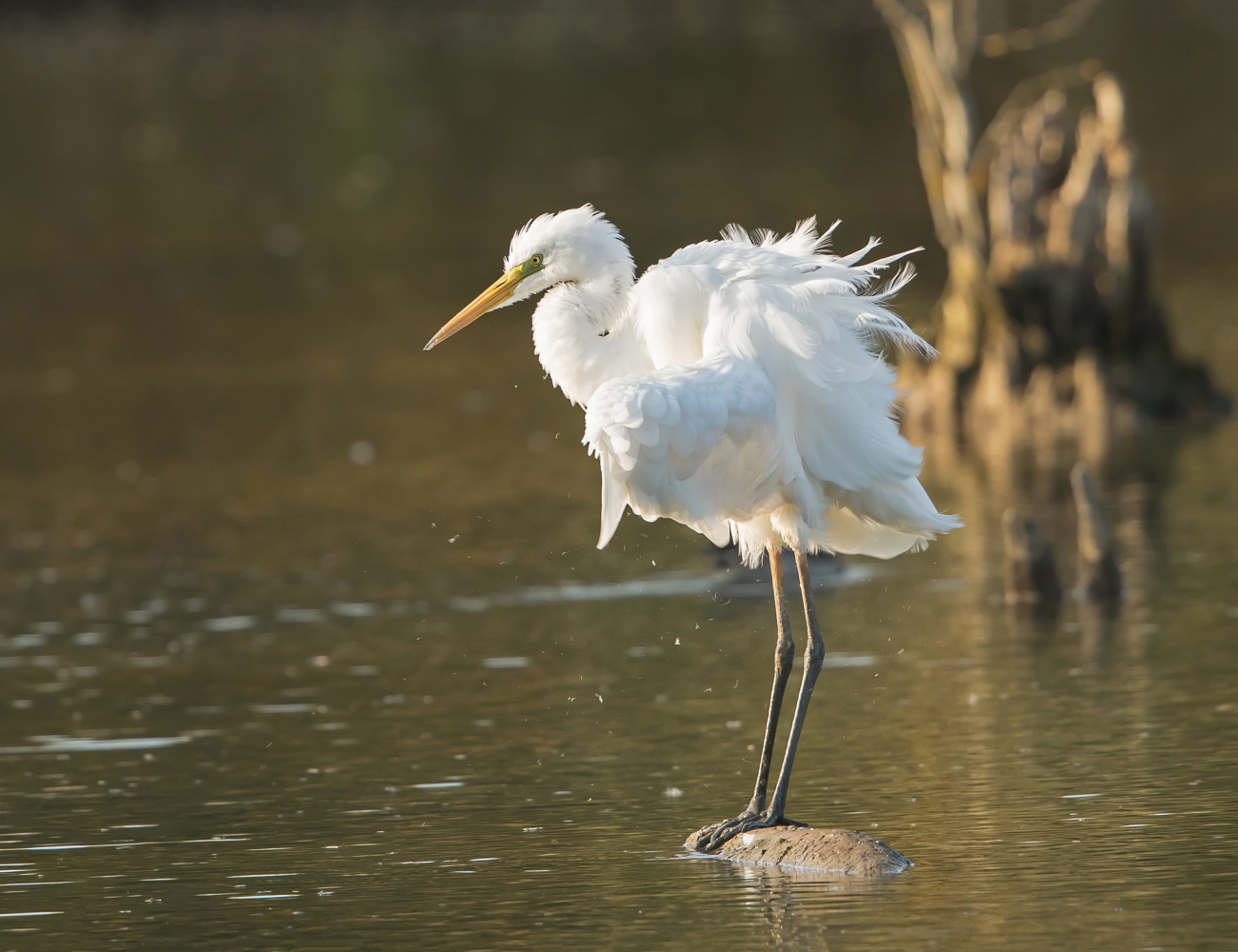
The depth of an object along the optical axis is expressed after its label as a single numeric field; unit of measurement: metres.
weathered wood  21.11
